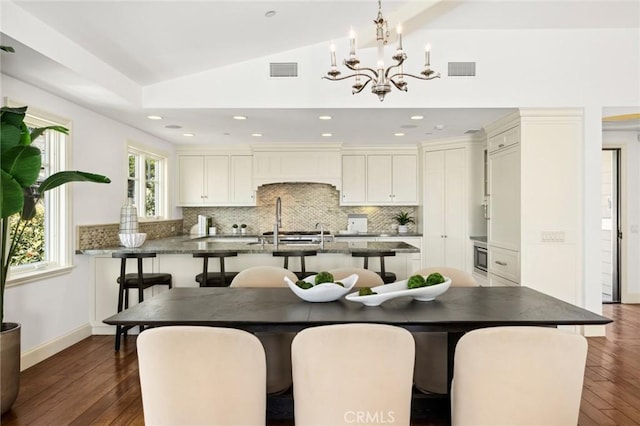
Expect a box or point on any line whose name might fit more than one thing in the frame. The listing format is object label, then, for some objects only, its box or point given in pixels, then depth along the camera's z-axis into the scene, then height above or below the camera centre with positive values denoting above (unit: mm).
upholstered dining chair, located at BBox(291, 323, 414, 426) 1534 -633
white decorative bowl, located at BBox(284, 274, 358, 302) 2189 -448
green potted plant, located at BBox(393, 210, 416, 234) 6672 -165
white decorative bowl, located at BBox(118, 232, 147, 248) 4250 -301
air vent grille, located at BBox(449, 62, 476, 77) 4039 +1427
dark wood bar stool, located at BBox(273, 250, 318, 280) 3922 -422
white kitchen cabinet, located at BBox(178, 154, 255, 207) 6598 +511
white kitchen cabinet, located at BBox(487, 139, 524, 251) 4254 +131
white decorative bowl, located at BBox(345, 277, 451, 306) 2098 -452
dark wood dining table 1879 -517
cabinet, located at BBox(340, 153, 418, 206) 6602 +519
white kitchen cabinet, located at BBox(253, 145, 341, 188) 6453 +749
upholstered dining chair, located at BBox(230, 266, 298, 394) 2320 -885
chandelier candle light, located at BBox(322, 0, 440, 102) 2309 +868
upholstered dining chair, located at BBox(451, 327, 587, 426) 1540 -646
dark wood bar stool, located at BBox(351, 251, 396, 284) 3928 -462
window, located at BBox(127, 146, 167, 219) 5340 +413
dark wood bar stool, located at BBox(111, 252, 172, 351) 3795 -679
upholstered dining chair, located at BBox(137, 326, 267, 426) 1546 -643
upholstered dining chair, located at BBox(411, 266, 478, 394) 2361 -903
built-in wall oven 5277 -648
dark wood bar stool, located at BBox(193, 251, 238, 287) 3861 -643
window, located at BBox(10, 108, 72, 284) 3477 -107
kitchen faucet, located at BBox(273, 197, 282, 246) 4730 -287
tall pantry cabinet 5887 +122
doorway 5715 -240
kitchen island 4230 -571
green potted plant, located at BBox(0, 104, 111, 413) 2350 +172
